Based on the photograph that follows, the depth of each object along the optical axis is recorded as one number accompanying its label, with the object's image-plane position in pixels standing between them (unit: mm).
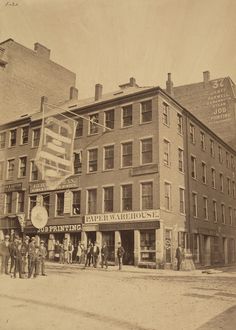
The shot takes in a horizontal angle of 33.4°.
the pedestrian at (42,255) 13791
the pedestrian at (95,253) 19172
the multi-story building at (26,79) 30609
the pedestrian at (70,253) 22266
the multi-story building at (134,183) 20859
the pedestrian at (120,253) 18266
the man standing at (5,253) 13720
